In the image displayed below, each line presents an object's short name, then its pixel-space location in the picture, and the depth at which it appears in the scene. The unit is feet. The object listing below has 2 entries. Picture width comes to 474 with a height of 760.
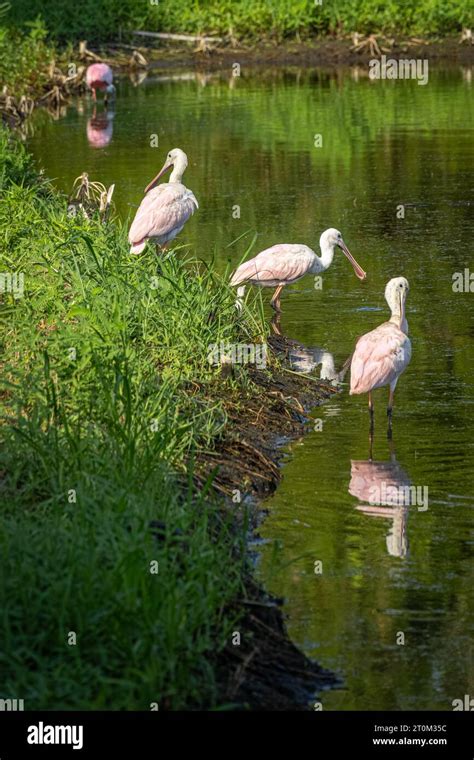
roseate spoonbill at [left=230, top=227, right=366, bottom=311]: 38.88
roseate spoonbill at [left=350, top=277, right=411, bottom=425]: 30.50
